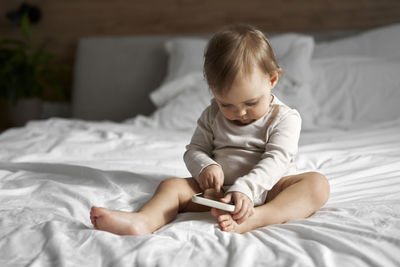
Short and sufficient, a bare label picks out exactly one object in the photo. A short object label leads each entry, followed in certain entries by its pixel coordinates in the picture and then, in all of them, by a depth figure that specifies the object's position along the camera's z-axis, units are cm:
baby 81
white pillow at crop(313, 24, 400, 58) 197
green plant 262
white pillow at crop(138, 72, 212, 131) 195
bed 68
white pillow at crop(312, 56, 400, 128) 182
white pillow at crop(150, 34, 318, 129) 187
